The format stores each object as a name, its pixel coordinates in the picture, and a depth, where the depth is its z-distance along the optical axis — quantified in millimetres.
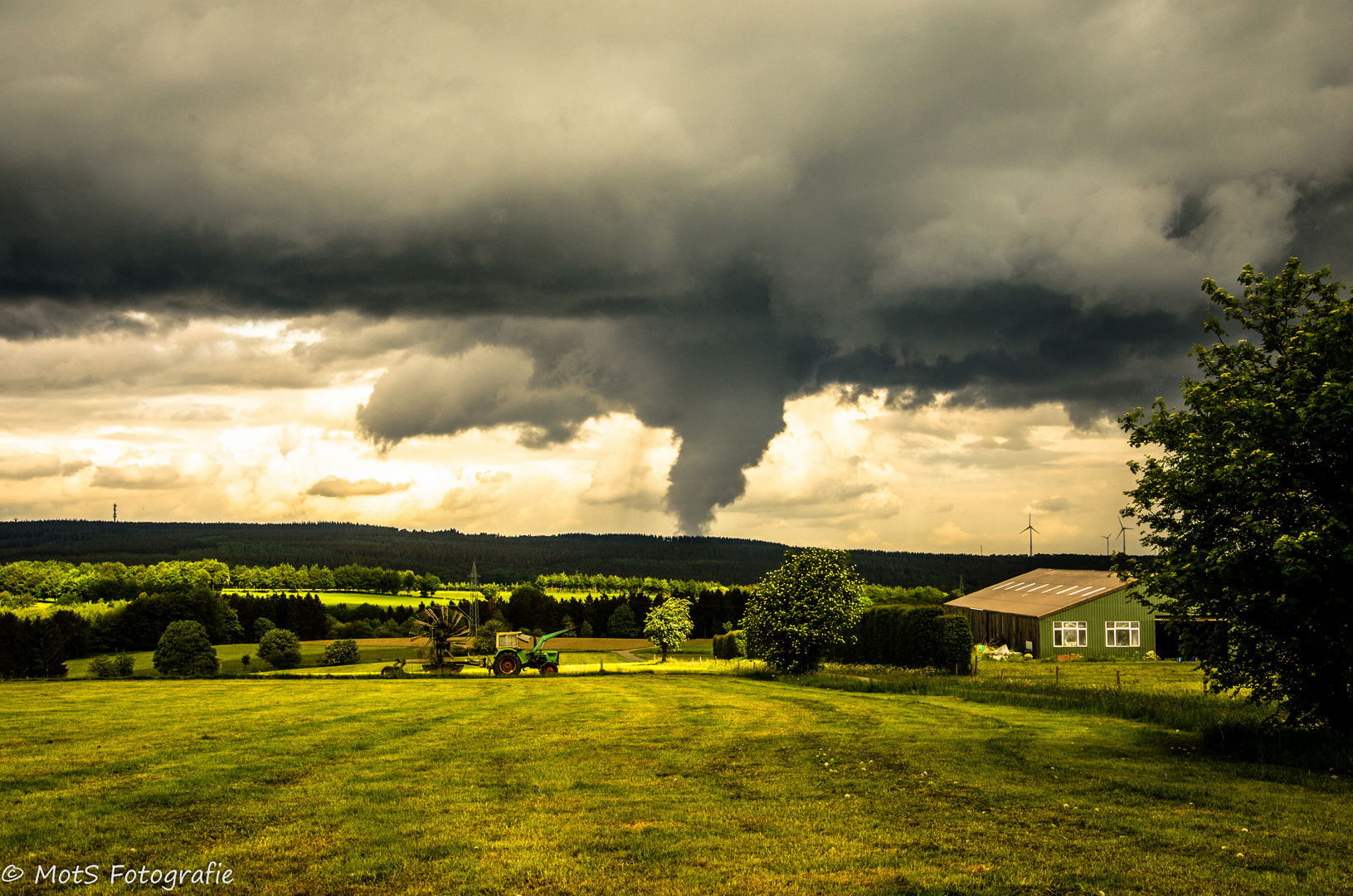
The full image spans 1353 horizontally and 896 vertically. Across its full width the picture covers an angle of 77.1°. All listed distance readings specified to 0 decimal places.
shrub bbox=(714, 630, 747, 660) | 84638
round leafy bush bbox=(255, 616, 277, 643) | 118688
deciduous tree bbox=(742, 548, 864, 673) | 53312
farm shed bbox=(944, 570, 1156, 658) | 70500
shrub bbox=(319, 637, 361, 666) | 88438
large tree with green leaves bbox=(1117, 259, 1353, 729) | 18469
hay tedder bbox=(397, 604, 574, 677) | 60750
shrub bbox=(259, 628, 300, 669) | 91688
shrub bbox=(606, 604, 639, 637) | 140000
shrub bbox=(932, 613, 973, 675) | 52688
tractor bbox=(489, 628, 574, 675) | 60469
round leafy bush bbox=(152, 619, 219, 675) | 79562
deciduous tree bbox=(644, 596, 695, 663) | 94375
